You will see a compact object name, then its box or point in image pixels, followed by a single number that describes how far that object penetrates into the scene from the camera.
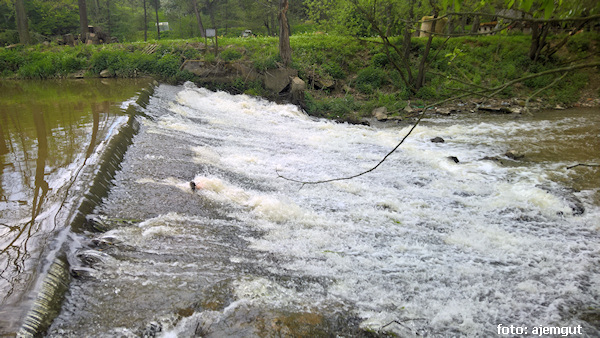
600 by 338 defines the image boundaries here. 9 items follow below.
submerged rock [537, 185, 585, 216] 5.46
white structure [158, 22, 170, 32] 40.06
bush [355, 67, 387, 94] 16.45
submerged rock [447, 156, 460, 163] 7.70
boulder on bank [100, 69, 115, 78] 16.96
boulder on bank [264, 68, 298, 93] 14.28
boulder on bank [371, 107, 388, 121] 13.07
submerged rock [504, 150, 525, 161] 8.17
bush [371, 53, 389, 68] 17.81
